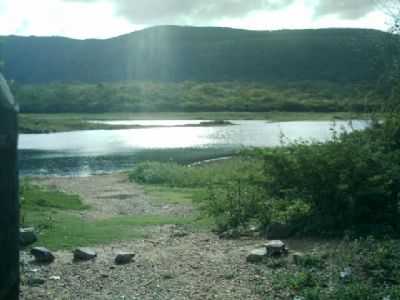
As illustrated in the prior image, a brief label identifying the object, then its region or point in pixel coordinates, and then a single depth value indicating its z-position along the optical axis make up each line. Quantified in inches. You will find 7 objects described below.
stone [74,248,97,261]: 410.0
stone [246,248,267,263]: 385.4
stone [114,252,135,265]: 401.1
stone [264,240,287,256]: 393.7
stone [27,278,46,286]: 349.2
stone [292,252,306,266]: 366.0
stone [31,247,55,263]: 402.3
